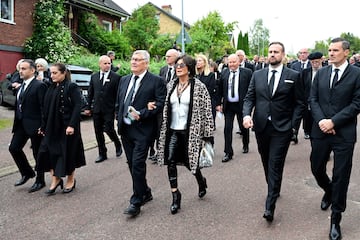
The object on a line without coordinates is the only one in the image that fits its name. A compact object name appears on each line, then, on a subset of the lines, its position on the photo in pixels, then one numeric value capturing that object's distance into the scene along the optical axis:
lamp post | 17.47
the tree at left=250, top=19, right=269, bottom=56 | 86.32
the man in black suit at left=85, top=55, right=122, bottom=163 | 7.97
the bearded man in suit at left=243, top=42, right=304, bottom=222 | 4.75
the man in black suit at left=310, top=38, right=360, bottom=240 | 4.21
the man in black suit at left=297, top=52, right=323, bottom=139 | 7.39
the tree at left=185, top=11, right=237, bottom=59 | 36.94
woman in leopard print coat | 5.04
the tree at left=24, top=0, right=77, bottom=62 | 19.20
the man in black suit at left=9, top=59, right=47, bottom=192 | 6.17
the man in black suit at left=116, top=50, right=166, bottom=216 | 5.05
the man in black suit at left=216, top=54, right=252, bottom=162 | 8.07
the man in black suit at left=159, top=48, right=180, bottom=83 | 7.76
